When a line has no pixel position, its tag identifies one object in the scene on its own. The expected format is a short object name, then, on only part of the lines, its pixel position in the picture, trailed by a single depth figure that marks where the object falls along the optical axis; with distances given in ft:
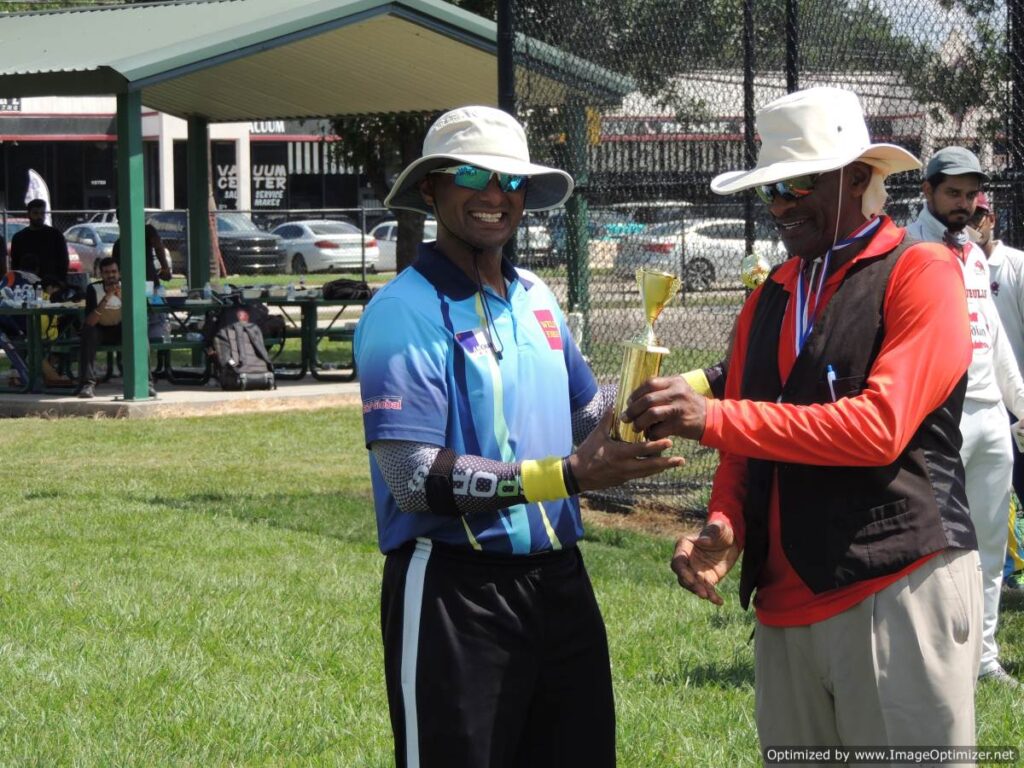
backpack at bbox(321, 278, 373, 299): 56.54
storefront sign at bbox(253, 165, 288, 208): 169.68
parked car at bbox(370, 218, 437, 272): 127.65
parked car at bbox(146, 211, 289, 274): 111.24
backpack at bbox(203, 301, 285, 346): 53.06
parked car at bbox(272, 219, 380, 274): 118.52
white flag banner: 74.02
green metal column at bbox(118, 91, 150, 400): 47.52
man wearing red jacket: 10.15
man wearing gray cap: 19.36
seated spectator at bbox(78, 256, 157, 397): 49.62
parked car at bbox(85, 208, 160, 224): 119.34
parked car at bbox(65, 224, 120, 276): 109.29
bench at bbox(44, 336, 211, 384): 51.70
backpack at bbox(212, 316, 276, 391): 52.21
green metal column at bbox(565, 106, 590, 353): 31.22
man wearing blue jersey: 10.83
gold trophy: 10.08
